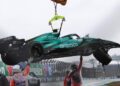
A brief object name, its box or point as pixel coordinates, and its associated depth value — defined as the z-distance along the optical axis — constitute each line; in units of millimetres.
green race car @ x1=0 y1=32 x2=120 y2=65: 17562
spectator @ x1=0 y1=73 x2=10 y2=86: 17797
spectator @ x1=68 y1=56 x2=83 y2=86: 21828
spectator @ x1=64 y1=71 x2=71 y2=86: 21891
